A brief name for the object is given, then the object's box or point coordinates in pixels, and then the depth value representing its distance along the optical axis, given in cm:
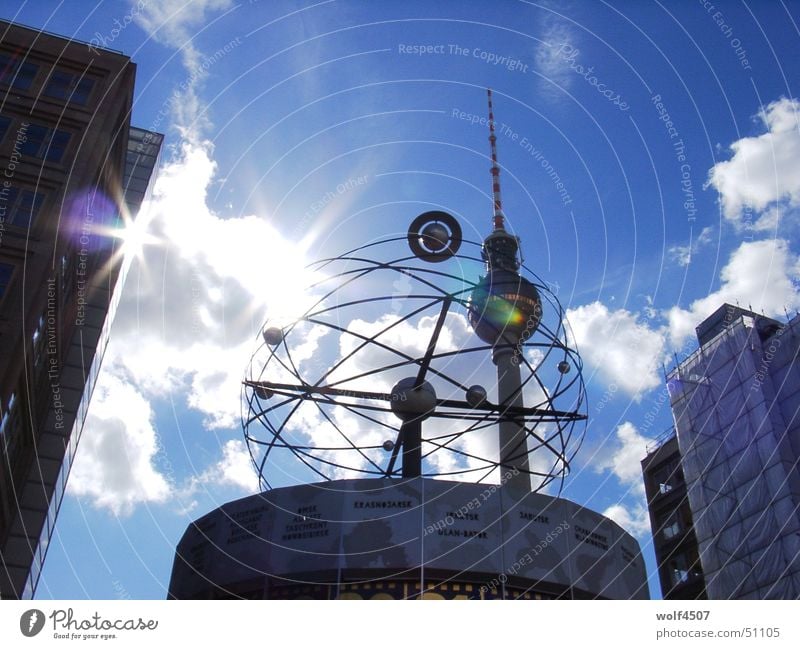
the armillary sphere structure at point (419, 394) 1844
